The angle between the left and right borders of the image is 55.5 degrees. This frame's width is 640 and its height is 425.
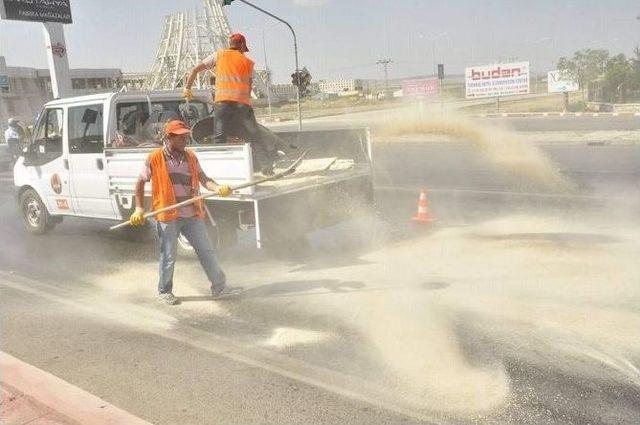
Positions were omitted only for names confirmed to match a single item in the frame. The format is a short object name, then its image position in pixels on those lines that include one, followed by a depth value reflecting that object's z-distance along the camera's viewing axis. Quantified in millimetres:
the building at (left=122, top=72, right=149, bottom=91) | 80944
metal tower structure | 82369
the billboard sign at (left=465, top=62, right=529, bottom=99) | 36531
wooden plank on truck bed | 7324
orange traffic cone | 8578
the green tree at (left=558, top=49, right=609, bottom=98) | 37656
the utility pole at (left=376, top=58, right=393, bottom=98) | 78050
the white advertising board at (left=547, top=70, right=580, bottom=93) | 38594
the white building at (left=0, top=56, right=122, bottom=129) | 62969
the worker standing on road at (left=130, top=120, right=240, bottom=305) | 5398
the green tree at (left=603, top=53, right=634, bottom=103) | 37031
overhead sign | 18203
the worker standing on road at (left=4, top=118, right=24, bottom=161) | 15805
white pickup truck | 6375
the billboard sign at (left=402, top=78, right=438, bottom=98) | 40250
